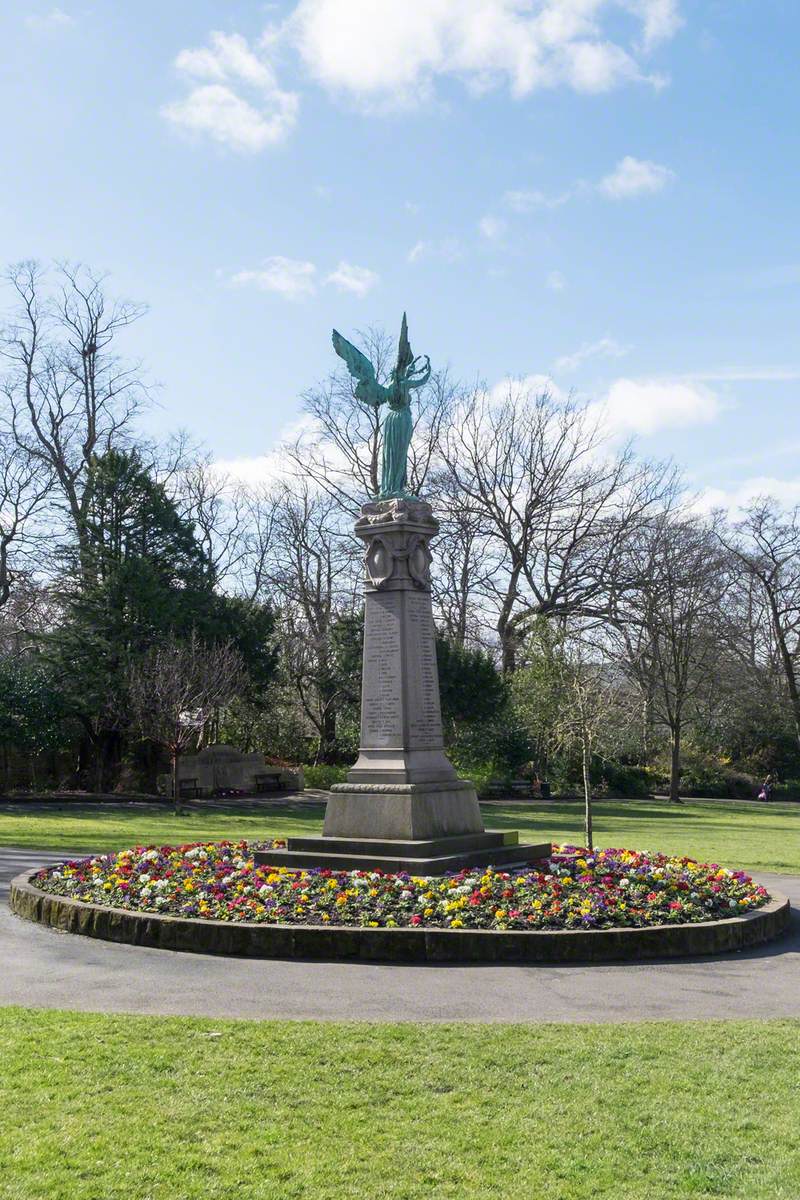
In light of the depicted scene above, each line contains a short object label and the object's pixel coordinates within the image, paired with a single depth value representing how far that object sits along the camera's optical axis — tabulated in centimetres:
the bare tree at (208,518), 4956
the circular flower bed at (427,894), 1027
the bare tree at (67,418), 3925
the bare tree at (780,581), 4841
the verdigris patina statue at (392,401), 1537
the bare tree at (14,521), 3666
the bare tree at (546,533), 4381
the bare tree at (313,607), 4259
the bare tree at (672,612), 4278
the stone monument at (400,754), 1297
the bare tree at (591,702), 1829
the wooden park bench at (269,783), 3741
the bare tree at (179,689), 2922
